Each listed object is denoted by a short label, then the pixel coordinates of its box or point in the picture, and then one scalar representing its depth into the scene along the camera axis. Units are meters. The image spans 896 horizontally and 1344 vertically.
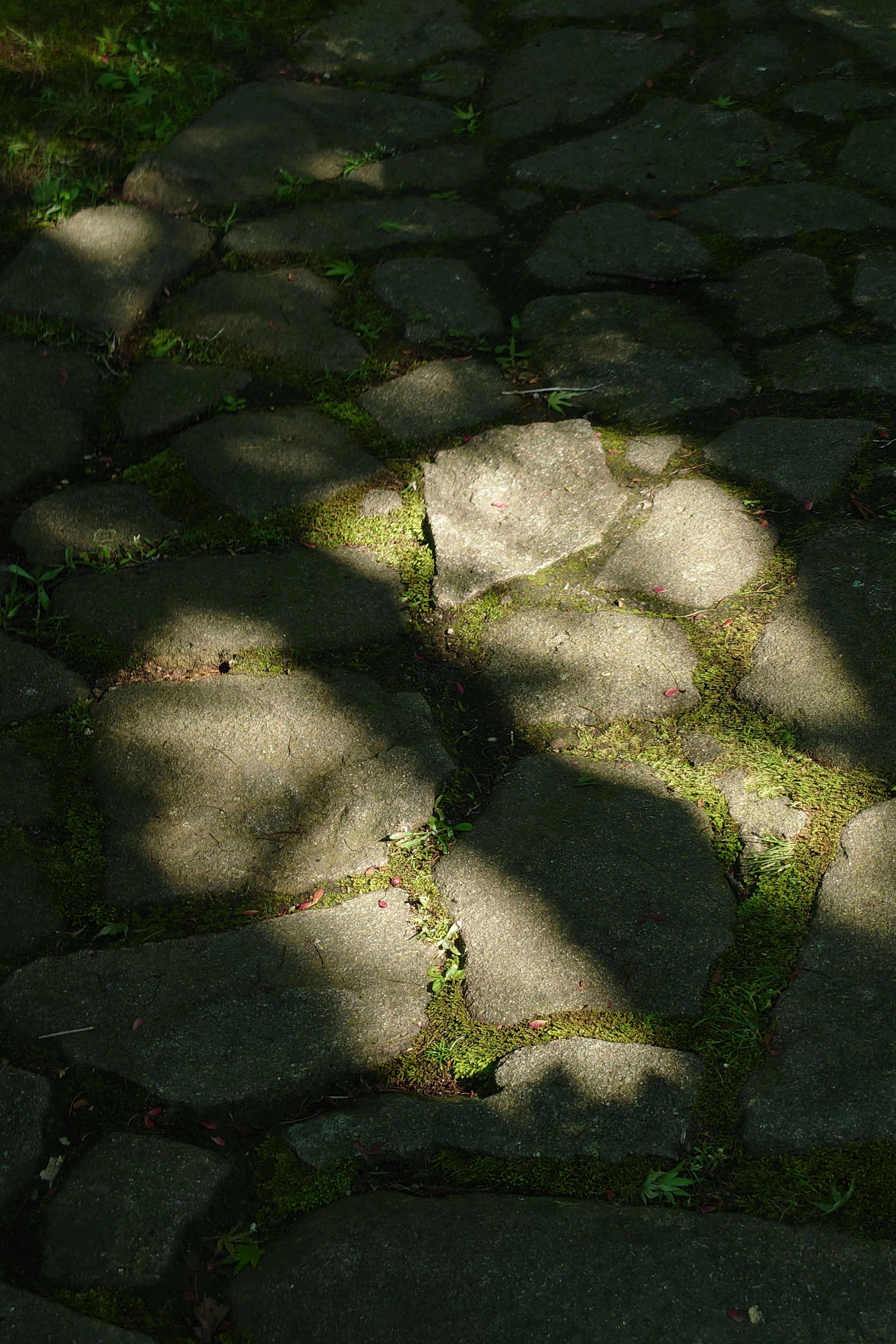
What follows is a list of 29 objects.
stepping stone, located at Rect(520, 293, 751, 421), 2.75
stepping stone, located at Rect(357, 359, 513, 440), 2.79
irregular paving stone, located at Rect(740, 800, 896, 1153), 1.50
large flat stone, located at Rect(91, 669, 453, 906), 1.94
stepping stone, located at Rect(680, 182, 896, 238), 3.17
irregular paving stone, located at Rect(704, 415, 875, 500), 2.44
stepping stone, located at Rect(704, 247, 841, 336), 2.88
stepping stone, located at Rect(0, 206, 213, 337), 3.12
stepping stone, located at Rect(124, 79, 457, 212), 3.55
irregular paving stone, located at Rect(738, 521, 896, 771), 1.98
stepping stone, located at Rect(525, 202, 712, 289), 3.14
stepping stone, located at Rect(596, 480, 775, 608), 2.32
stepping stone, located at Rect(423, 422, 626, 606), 2.45
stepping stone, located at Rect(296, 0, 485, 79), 4.12
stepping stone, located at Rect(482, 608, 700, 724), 2.14
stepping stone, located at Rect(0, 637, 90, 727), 2.19
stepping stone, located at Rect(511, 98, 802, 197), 3.46
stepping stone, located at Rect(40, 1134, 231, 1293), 1.45
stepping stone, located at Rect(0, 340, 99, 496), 2.71
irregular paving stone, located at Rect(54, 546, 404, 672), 2.32
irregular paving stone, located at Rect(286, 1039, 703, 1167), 1.54
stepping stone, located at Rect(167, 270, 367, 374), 3.02
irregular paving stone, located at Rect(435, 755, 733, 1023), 1.71
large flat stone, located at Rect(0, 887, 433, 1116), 1.65
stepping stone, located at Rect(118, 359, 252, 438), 2.83
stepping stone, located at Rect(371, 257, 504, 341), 3.06
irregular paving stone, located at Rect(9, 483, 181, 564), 2.53
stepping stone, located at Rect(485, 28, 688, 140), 3.82
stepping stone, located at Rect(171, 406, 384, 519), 2.63
